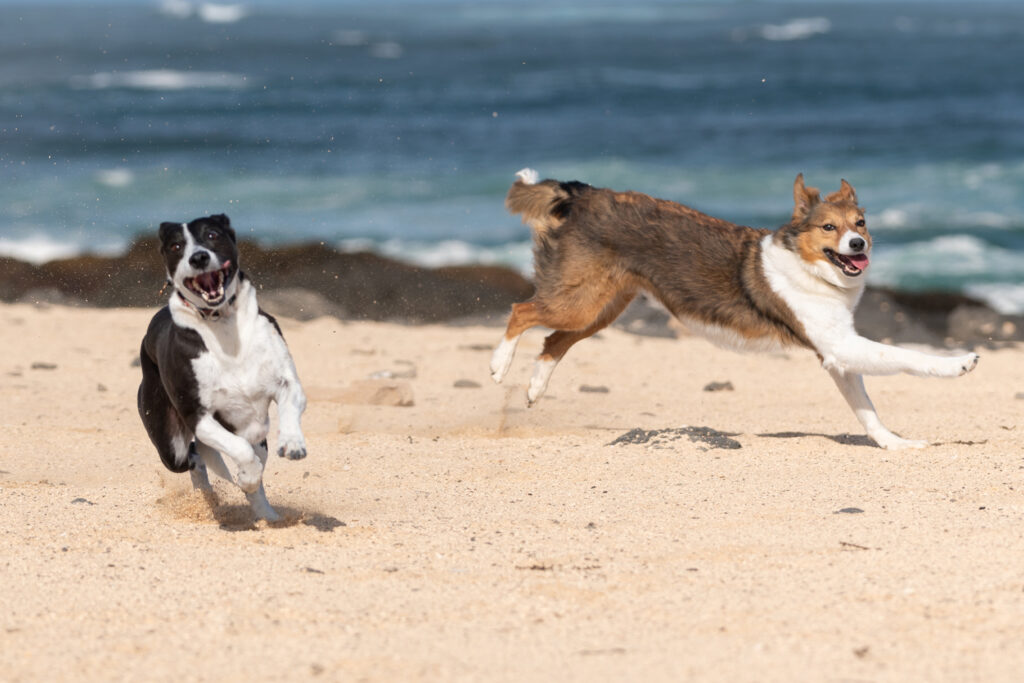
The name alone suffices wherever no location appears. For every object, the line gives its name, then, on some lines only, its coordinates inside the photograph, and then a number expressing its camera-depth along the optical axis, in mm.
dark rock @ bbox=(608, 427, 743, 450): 14984
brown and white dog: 14648
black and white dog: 10672
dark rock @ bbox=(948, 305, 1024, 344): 26661
